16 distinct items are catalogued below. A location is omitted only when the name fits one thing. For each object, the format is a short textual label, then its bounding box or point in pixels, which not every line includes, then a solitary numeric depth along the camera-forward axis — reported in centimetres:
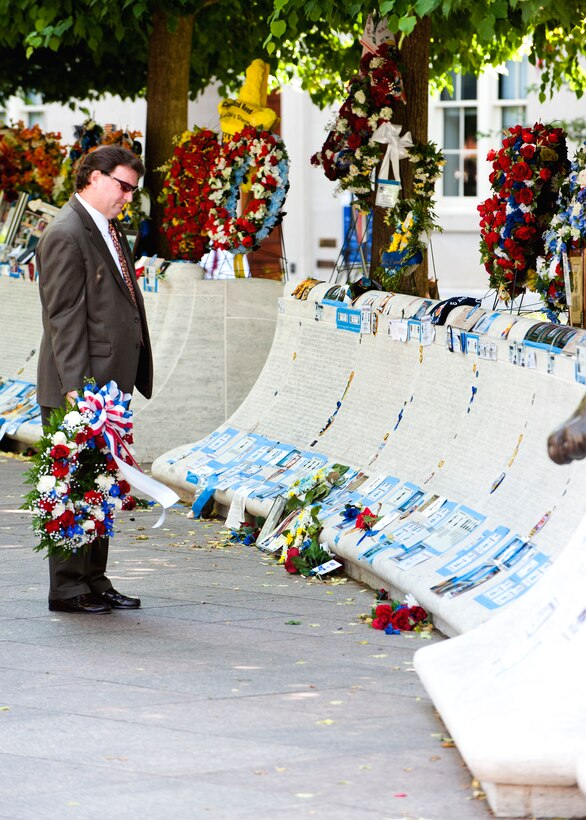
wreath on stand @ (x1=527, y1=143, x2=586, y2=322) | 1431
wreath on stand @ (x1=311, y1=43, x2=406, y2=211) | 1796
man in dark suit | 1192
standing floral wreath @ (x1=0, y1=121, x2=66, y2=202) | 2602
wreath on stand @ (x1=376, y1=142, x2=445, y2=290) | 1750
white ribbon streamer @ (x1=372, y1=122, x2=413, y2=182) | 1801
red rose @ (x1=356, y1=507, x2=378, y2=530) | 1322
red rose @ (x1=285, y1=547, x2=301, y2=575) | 1351
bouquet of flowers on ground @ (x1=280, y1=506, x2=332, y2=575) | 1348
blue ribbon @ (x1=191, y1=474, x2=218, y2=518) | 1606
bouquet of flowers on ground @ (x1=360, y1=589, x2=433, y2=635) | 1135
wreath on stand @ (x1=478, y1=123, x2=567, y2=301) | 1541
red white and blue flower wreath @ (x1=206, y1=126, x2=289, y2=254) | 1986
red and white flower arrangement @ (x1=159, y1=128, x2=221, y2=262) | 2036
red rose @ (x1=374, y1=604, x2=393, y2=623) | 1145
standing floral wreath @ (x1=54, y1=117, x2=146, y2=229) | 2306
